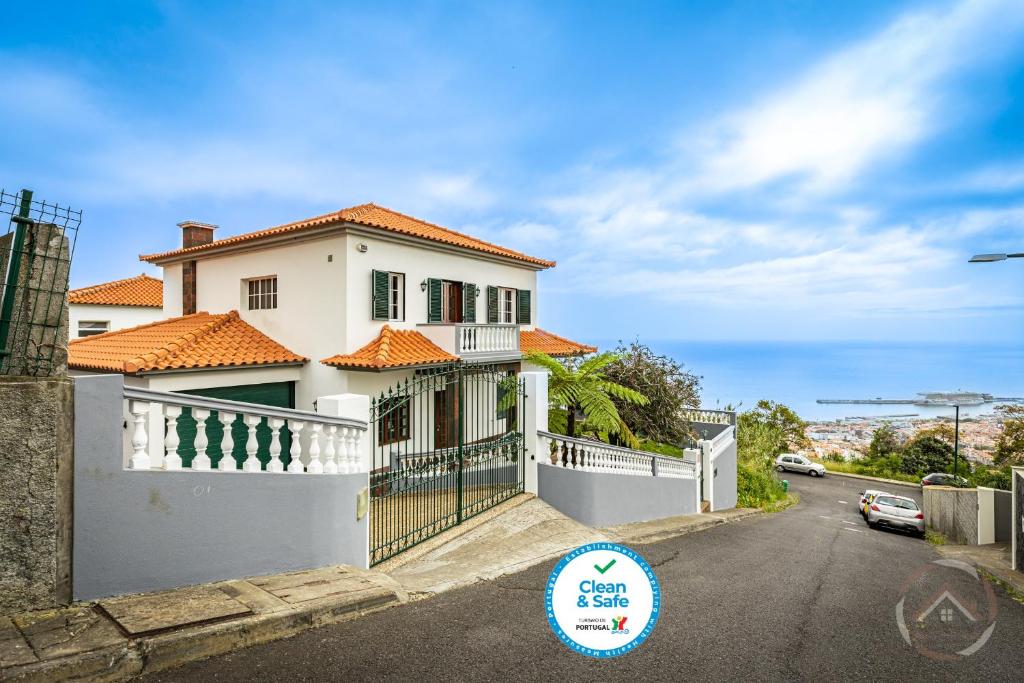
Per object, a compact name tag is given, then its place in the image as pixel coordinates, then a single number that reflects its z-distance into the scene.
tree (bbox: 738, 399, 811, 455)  41.34
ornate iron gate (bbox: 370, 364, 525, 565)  7.42
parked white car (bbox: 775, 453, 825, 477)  38.28
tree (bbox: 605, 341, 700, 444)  19.81
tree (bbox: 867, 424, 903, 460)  43.28
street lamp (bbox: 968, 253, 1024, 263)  9.00
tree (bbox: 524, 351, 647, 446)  14.65
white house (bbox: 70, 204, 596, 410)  13.19
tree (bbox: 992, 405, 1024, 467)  27.67
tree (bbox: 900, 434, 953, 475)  36.72
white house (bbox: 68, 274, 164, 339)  24.72
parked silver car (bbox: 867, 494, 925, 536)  18.62
